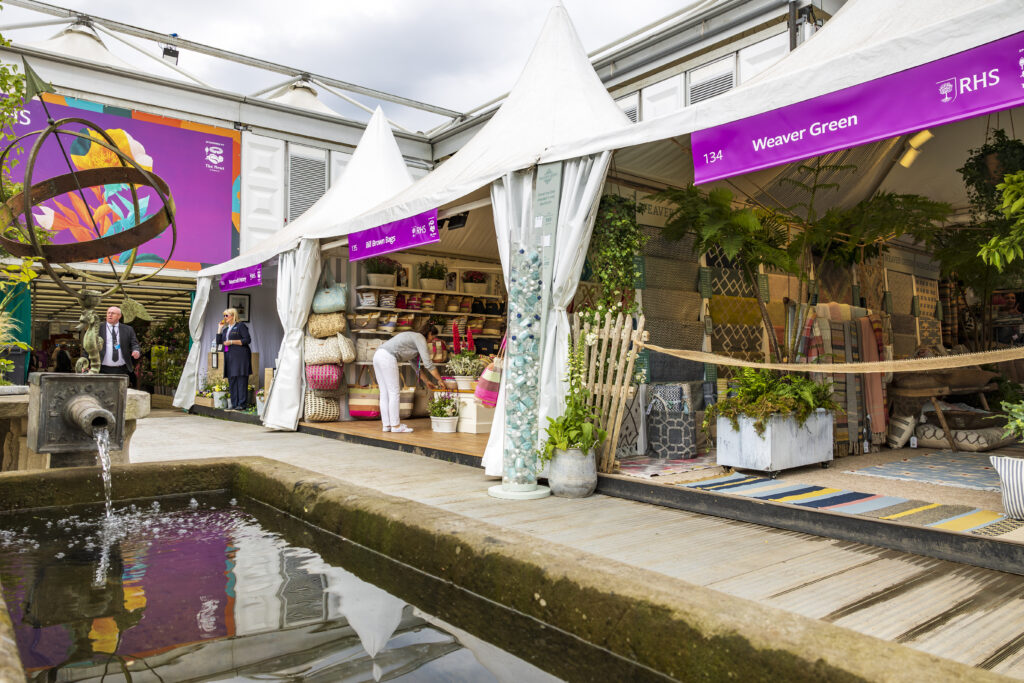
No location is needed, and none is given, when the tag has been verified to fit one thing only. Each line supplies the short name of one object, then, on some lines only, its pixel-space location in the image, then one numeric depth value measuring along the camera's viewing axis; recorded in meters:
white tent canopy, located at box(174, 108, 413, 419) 9.07
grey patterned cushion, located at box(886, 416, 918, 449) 6.89
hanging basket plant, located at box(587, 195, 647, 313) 5.52
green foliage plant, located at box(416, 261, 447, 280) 10.66
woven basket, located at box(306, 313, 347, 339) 9.30
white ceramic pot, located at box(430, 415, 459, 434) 8.30
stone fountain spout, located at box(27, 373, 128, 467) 3.68
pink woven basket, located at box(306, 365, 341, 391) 9.23
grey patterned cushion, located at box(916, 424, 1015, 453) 6.49
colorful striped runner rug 3.54
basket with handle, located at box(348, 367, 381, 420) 9.84
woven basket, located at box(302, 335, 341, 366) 9.21
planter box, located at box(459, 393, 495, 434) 8.34
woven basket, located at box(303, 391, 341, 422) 9.35
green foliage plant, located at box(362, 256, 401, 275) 10.14
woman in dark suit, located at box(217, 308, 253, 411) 11.05
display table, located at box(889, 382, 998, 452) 6.66
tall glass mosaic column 4.95
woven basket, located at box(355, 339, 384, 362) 9.95
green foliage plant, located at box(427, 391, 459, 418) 8.38
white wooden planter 5.10
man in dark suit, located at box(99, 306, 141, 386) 9.88
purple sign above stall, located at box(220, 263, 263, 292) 10.11
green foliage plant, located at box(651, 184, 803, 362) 5.53
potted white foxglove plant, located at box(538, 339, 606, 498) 4.82
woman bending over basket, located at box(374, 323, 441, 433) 8.27
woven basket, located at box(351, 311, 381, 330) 9.98
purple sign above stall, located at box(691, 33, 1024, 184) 3.20
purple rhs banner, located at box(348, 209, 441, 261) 6.64
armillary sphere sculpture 3.31
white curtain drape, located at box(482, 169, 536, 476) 5.29
